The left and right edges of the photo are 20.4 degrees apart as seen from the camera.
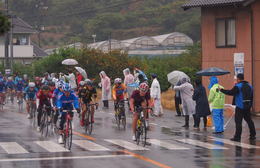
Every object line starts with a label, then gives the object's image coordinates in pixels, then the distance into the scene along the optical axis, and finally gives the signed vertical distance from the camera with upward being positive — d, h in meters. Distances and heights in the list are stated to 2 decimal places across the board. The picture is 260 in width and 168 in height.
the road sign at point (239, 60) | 27.16 +0.55
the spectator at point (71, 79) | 35.12 -0.15
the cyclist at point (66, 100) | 19.48 -0.66
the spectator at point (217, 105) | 23.30 -1.00
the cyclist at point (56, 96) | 20.03 -0.59
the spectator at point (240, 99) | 21.20 -0.72
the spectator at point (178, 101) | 30.71 -1.13
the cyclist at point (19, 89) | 35.97 -0.65
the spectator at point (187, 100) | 26.06 -0.91
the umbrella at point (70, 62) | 39.18 +0.76
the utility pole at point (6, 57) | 65.21 +1.75
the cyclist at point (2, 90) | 36.78 -0.72
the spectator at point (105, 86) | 34.54 -0.50
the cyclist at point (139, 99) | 19.72 -0.65
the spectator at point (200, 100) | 24.64 -0.86
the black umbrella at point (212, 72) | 28.06 +0.11
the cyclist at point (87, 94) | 23.42 -0.60
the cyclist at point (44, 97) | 23.23 -0.68
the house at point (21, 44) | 87.12 +3.97
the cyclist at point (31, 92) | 29.02 -0.64
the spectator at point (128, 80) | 33.66 -0.24
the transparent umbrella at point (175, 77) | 31.24 -0.08
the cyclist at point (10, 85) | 39.96 -0.48
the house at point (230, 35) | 33.12 +1.89
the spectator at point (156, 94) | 30.25 -0.79
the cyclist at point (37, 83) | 31.13 -0.29
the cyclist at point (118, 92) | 25.62 -0.58
